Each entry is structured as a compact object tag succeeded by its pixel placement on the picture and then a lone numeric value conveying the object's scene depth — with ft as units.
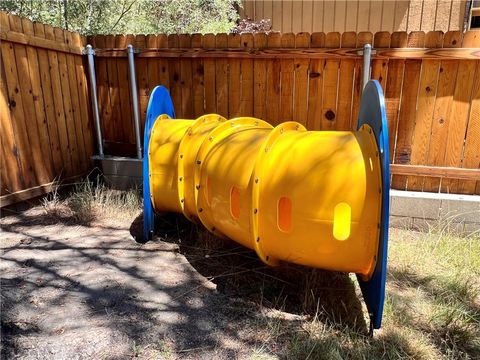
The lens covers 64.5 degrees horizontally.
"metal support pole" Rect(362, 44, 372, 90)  12.73
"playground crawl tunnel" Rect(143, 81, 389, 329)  7.06
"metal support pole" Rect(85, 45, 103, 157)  16.15
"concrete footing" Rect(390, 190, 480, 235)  12.59
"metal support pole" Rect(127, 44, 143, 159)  15.42
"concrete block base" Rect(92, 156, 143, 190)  16.02
